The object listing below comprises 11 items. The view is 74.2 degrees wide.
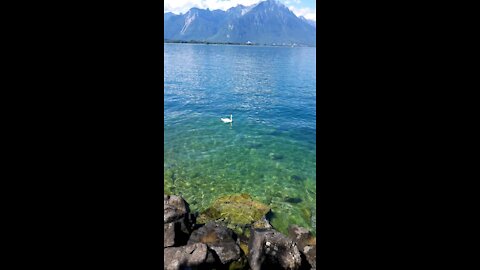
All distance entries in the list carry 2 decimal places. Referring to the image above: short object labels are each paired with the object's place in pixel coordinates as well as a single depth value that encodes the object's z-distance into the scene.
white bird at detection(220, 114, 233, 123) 23.30
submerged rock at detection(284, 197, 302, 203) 11.67
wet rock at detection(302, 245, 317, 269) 6.70
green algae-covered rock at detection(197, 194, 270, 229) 9.46
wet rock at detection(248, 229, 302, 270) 6.35
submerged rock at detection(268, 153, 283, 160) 16.43
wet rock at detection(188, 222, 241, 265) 6.77
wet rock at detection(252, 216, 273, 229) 8.77
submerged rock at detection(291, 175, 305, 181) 13.86
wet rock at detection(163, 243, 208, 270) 6.07
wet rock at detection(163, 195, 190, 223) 8.06
